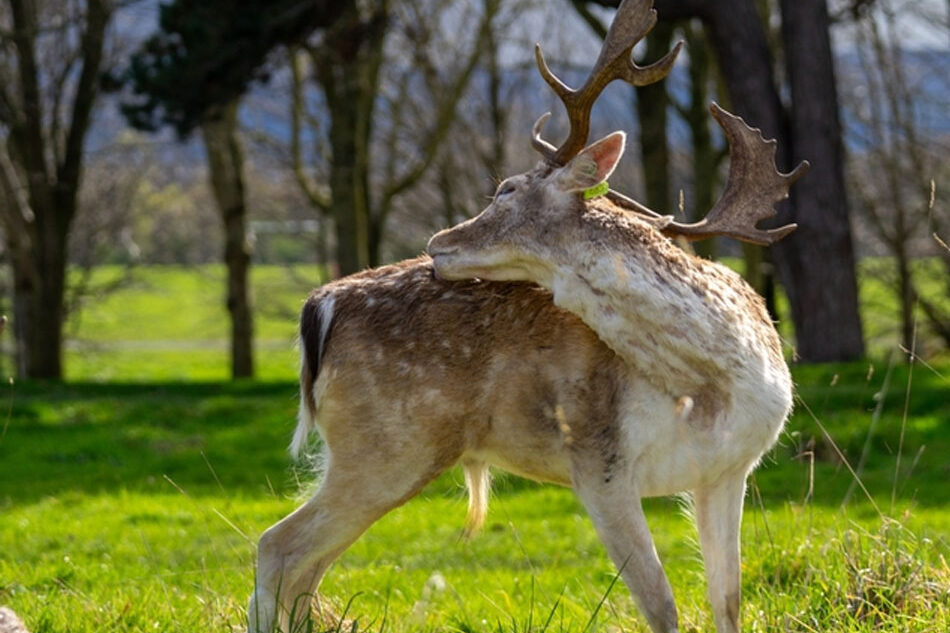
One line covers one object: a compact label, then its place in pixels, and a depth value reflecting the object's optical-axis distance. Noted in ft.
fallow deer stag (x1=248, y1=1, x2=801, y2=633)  28.45
